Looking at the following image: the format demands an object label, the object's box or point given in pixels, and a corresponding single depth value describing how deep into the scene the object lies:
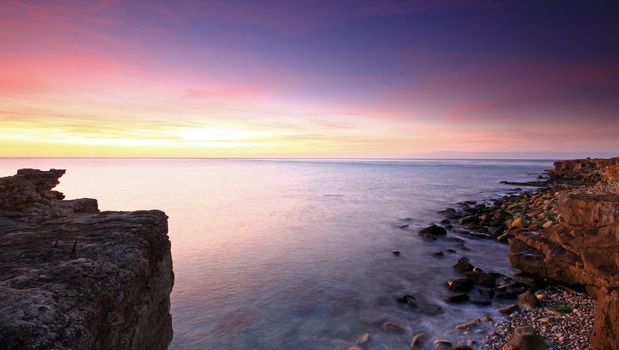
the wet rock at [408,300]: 11.77
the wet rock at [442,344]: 8.88
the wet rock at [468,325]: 9.77
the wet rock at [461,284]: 12.72
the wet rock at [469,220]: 24.25
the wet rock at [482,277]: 12.85
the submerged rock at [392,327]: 9.96
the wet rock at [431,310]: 11.04
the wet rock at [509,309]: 10.41
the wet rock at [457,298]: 11.71
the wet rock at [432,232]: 20.92
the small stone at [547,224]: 17.95
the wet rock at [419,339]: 9.12
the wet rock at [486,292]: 11.90
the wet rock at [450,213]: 27.98
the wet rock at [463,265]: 14.72
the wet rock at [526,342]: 7.77
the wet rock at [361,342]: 9.11
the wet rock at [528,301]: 10.57
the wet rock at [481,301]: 11.33
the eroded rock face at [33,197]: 6.21
